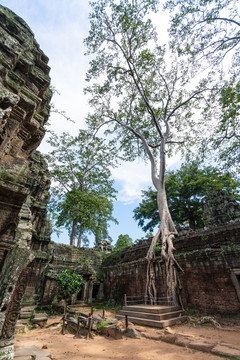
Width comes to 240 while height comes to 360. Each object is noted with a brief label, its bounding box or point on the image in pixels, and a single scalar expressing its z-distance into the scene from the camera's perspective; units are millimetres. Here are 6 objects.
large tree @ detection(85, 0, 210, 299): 8750
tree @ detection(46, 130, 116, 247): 15898
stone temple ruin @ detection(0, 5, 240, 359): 2469
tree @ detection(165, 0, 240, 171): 7359
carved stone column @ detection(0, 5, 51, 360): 2387
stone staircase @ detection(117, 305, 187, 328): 6055
